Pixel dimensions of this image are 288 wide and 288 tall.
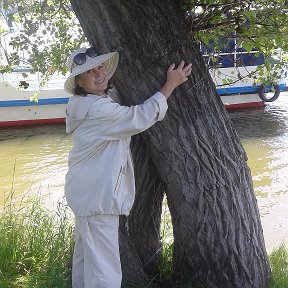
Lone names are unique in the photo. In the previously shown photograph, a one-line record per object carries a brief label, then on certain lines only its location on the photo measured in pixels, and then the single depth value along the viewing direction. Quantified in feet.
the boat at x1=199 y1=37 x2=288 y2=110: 48.62
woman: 9.48
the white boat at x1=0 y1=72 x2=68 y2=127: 46.32
